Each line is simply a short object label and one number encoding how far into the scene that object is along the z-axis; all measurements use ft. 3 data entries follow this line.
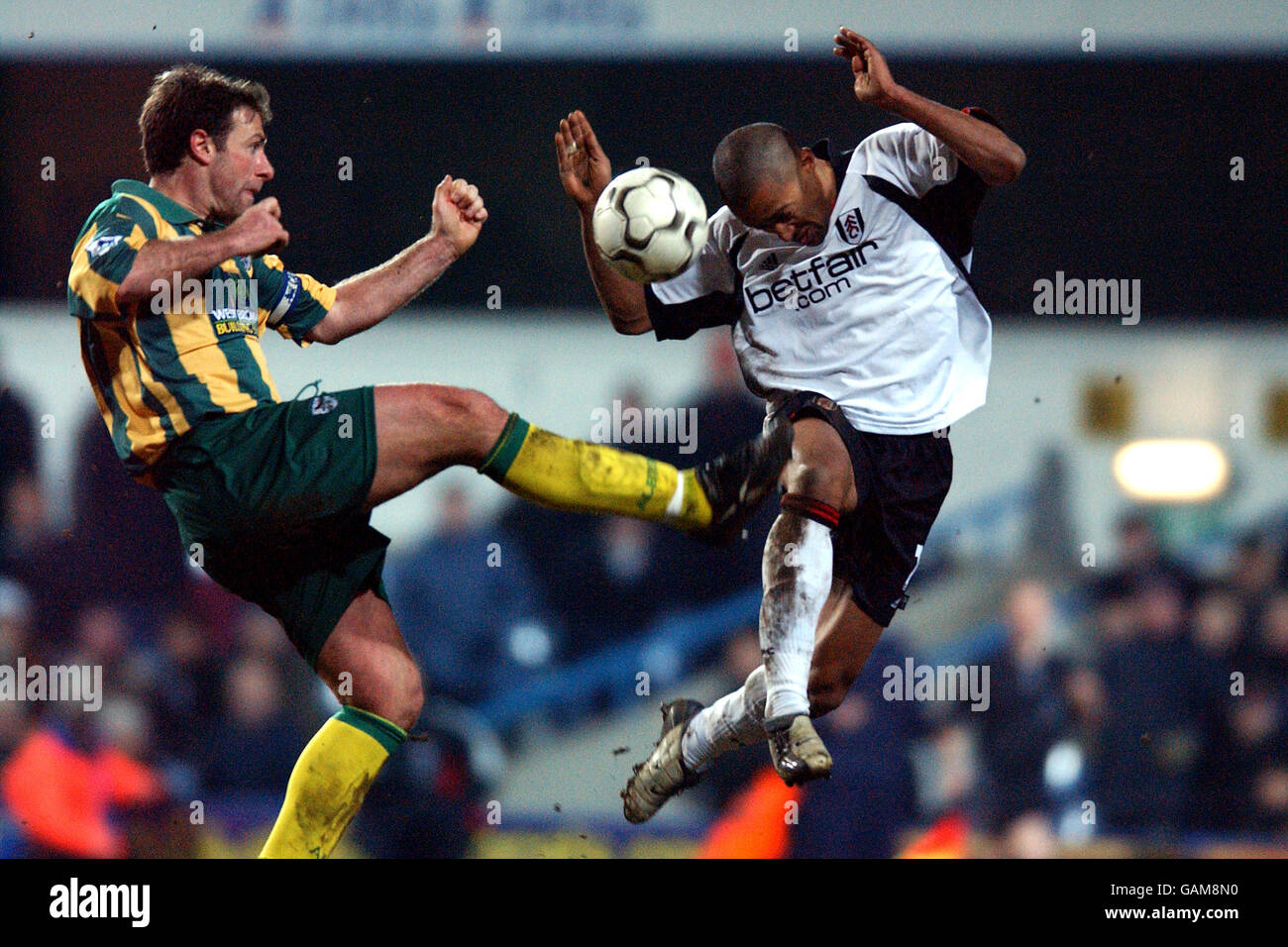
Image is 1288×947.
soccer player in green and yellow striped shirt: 22.25
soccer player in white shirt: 24.44
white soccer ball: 24.86
